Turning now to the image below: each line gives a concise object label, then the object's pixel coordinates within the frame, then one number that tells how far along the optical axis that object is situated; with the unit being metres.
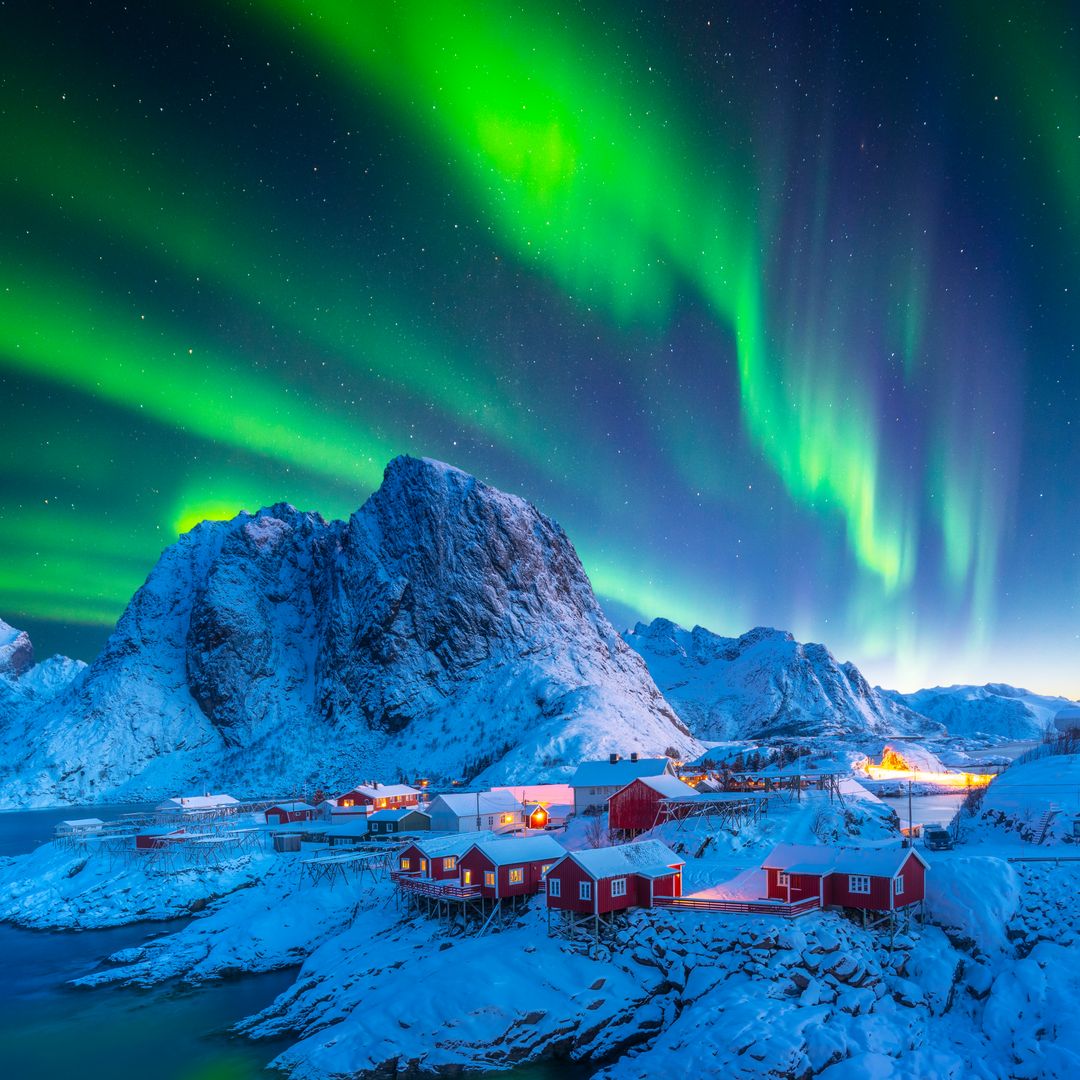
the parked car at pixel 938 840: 48.50
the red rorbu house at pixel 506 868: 45.59
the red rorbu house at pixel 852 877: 37.78
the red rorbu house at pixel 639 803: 59.38
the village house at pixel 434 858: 50.41
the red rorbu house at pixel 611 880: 40.81
